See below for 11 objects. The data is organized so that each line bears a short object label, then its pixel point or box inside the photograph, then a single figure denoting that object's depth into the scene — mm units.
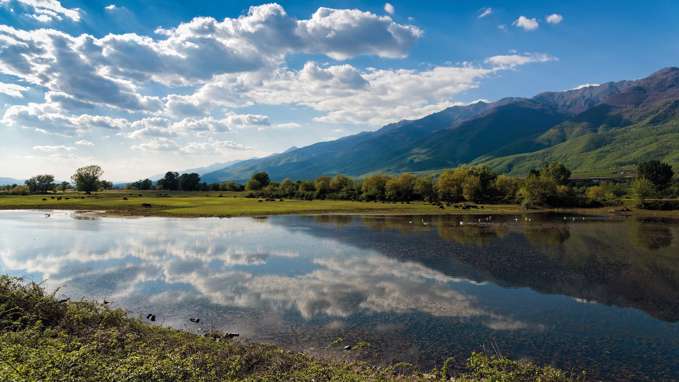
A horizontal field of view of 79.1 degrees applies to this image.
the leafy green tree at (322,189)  193750
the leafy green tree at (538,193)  149625
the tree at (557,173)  178250
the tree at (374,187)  182125
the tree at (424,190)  179900
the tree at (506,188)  168500
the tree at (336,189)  197725
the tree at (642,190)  143125
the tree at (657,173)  173500
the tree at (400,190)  178875
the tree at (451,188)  174625
